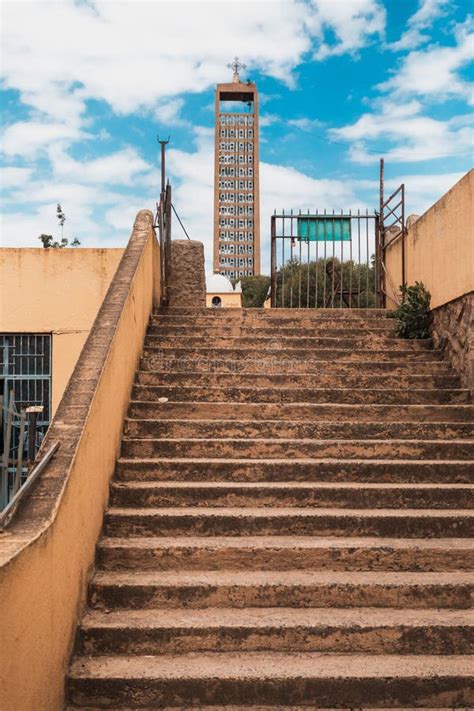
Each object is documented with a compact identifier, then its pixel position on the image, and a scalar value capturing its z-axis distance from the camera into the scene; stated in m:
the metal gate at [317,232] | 9.65
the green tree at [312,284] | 24.32
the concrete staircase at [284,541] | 3.02
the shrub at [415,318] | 6.67
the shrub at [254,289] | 53.03
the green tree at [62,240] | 20.81
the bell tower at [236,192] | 92.25
